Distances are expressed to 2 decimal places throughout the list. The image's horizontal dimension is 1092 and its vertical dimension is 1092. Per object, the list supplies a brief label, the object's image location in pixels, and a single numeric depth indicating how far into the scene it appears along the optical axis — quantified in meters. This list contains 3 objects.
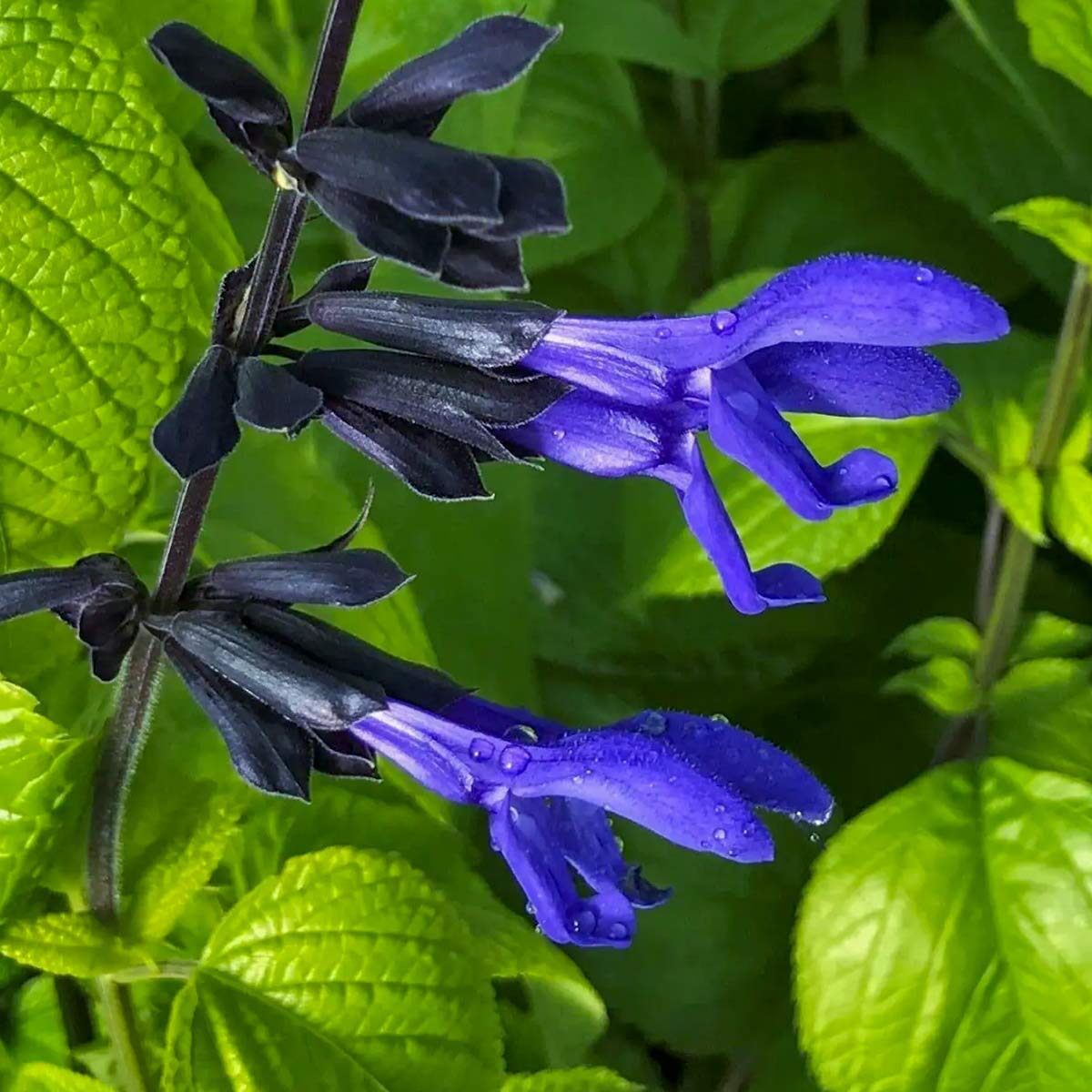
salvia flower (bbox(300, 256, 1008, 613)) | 0.29
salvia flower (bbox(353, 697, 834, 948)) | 0.30
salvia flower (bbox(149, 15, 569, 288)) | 0.28
